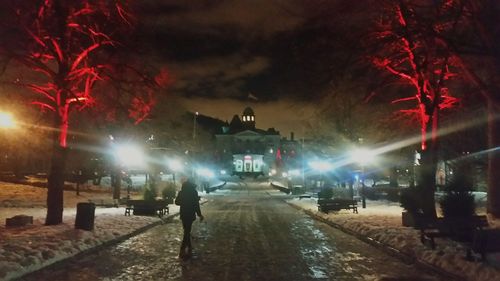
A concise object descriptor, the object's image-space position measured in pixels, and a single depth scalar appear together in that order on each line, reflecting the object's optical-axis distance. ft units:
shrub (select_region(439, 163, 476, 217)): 54.70
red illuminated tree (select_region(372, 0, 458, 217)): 57.41
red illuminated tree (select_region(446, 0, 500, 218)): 41.29
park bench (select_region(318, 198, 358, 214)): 90.17
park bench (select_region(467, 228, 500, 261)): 36.11
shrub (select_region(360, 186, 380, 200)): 135.54
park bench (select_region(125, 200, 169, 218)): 82.02
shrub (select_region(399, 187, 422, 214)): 62.77
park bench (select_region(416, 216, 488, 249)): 44.61
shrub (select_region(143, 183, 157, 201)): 87.28
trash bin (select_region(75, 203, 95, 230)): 55.06
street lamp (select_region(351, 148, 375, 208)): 100.92
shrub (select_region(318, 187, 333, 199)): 102.35
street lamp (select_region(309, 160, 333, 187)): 159.12
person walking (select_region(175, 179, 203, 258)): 43.59
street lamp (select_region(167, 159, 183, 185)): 155.63
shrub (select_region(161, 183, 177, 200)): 103.30
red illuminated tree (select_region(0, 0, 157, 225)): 57.52
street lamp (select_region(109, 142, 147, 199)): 106.93
